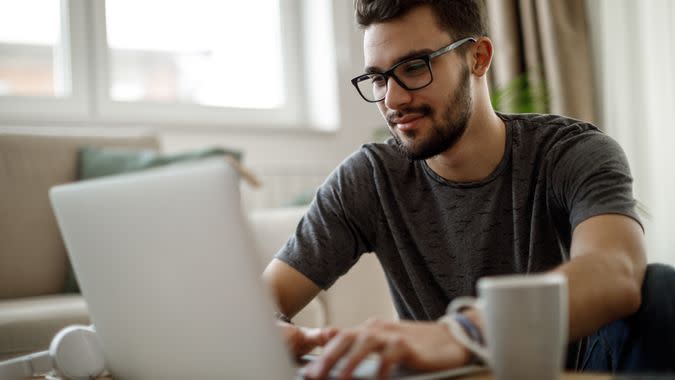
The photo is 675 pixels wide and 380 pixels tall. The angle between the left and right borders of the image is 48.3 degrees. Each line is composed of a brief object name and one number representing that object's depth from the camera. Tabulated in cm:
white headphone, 98
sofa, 213
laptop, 64
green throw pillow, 223
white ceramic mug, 64
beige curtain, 333
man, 128
